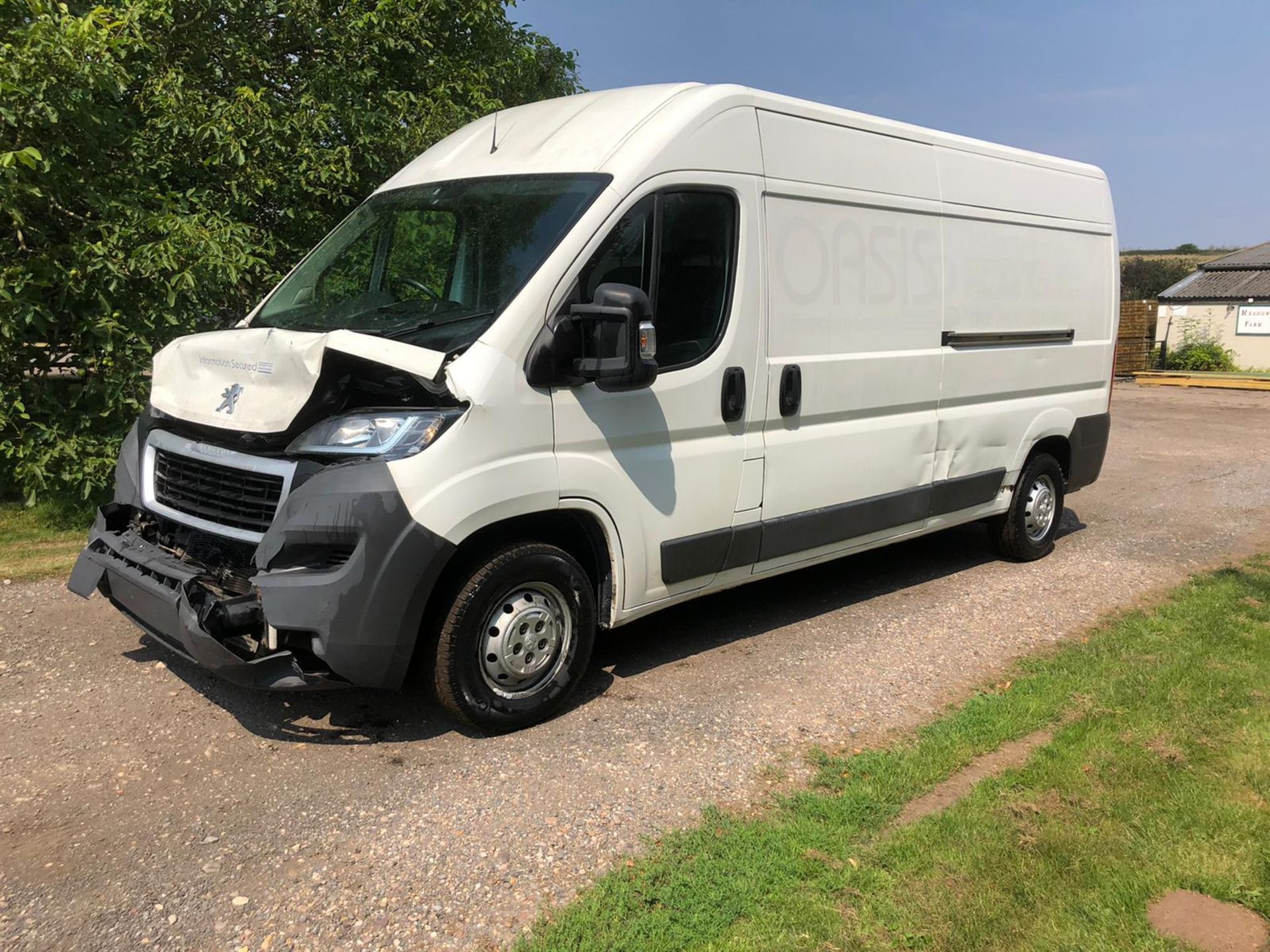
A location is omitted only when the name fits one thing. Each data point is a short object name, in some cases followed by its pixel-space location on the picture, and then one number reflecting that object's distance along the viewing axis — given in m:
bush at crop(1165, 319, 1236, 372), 34.06
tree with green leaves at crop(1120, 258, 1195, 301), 56.41
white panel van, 3.77
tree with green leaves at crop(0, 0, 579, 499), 6.63
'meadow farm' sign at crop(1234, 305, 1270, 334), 35.48
